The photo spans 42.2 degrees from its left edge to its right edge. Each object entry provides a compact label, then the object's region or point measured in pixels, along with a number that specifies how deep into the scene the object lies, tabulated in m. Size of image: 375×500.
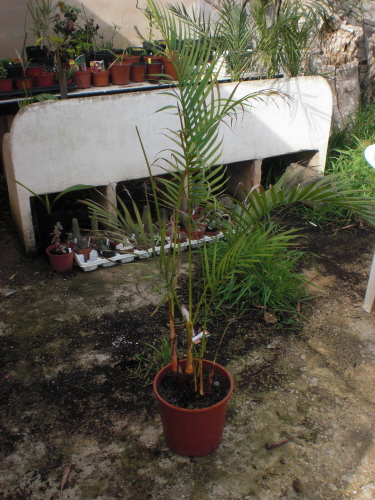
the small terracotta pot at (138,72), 5.48
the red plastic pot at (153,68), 5.61
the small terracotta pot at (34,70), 5.17
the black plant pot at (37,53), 5.67
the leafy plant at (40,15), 5.62
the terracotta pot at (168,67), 5.62
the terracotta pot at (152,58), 5.73
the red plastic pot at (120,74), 5.31
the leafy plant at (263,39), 4.89
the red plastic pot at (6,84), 4.99
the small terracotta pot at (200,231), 4.57
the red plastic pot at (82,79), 5.20
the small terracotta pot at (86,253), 4.33
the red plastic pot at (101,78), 5.29
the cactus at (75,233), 4.40
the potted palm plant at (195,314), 2.14
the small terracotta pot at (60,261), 4.13
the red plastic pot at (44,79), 5.07
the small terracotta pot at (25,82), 5.00
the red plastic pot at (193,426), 2.34
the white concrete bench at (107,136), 4.01
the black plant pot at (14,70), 5.11
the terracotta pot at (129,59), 5.71
